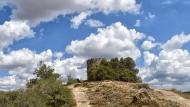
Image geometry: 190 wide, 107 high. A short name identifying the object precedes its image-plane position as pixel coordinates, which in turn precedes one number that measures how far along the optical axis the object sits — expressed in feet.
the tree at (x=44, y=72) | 114.71
